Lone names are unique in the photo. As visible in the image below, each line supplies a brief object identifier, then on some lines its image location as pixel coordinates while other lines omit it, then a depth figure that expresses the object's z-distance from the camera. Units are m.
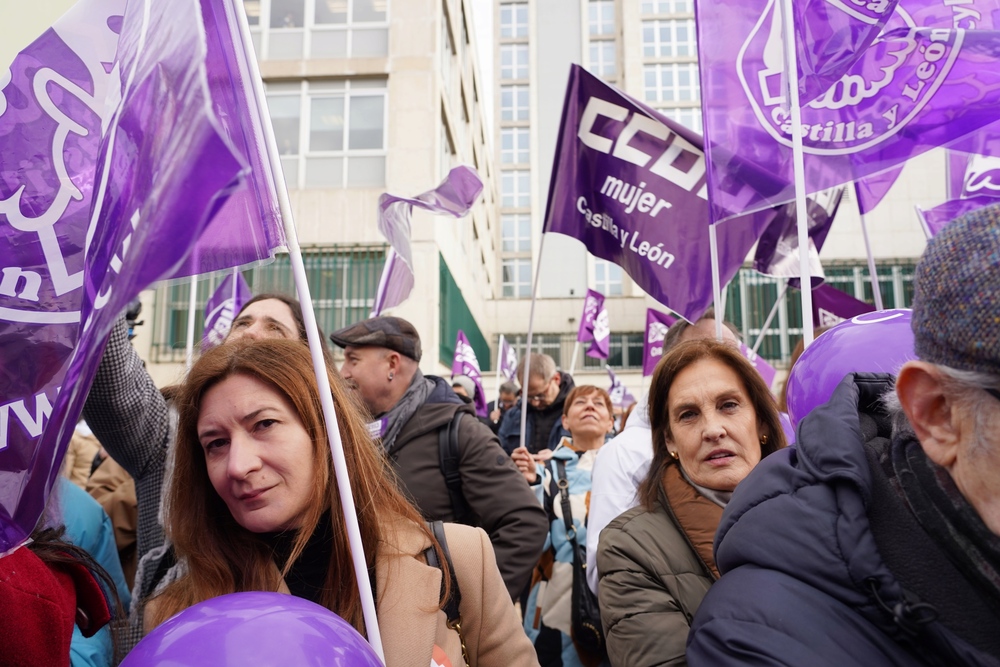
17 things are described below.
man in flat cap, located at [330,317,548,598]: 2.81
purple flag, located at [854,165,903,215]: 4.04
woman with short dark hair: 1.86
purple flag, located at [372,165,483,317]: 5.51
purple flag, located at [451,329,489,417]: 9.27
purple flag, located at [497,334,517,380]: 11.67
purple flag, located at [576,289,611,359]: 10.27
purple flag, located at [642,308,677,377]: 7.94
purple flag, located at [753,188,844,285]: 4.14
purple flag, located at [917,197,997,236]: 4.03
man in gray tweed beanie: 0.91
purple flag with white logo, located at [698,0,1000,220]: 2.72
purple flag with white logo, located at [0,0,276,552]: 0.92
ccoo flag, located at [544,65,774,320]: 3.70
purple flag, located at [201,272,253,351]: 5.84
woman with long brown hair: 1.64
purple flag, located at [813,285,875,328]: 5.20
